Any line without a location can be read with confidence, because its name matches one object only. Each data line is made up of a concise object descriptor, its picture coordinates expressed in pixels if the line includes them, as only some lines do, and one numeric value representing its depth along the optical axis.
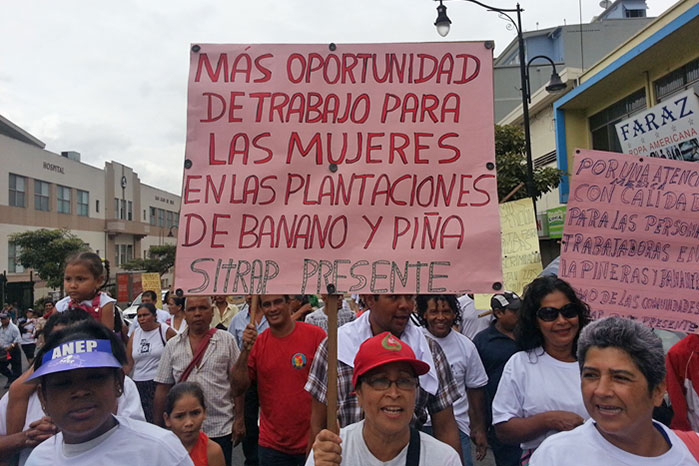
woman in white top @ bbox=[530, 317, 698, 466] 1.86
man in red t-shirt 3.92
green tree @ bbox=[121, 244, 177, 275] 43.19
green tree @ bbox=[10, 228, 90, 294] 30.45
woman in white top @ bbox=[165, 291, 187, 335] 8.05
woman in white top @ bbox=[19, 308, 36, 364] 13.23
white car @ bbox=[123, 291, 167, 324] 17.40
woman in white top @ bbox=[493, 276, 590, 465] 2.61
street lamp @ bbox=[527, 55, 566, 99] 12.57
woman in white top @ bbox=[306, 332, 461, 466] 2.09
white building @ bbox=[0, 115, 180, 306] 33.44
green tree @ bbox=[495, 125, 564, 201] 14.35
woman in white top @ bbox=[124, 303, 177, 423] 6.10
